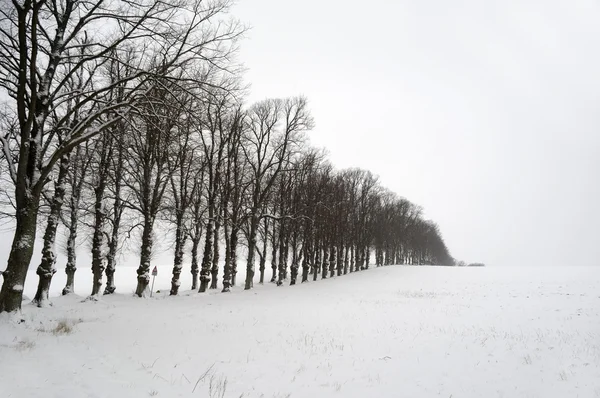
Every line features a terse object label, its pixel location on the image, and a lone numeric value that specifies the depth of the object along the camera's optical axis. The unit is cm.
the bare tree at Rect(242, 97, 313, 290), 2508
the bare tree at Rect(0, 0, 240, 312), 782
